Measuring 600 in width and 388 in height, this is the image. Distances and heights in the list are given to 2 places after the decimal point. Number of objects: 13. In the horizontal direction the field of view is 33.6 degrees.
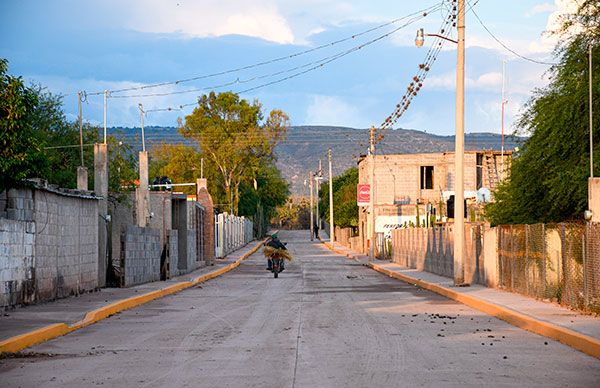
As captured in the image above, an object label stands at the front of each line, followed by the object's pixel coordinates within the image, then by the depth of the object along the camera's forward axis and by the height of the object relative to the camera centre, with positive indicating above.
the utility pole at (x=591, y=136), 21.89 +1.82
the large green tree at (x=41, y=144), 20.45 +2.61
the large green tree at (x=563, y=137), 25.02 +2.11
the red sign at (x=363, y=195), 78.31 +1.90
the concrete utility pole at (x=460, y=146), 31.52 +2.30
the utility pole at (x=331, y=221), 107.37 -0.25
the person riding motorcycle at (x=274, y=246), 42.97 -1.14
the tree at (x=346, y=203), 112.45 +1.95
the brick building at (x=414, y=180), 85.94 +3.53
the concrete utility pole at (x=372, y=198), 66.75 +1.46
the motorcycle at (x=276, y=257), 42.69 -1.61
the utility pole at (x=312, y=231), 128.43 -1.53
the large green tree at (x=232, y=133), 109.12 +9.67
